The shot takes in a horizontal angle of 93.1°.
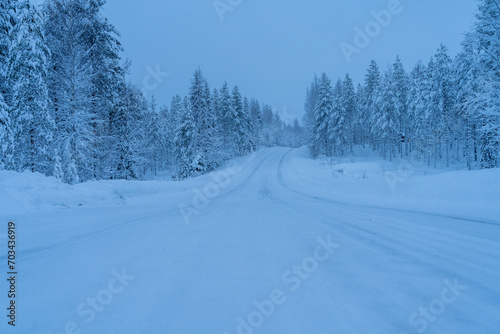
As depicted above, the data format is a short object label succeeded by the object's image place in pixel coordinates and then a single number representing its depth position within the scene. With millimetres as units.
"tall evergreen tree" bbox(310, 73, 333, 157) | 46656
